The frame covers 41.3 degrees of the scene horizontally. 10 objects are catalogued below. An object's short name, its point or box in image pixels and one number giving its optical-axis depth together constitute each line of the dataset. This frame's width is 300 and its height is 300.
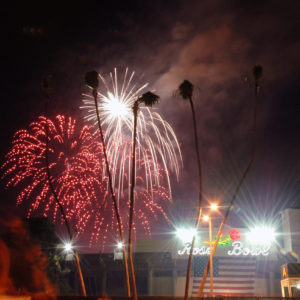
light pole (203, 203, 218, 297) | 31.65
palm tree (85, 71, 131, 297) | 26.39
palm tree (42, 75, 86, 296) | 26.67
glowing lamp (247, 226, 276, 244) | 59.06
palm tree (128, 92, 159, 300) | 26.28
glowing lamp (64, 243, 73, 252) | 45.81
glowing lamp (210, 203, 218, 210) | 31.65
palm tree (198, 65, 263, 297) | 26.27
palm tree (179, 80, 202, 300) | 27.23
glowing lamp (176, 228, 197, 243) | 61.59
